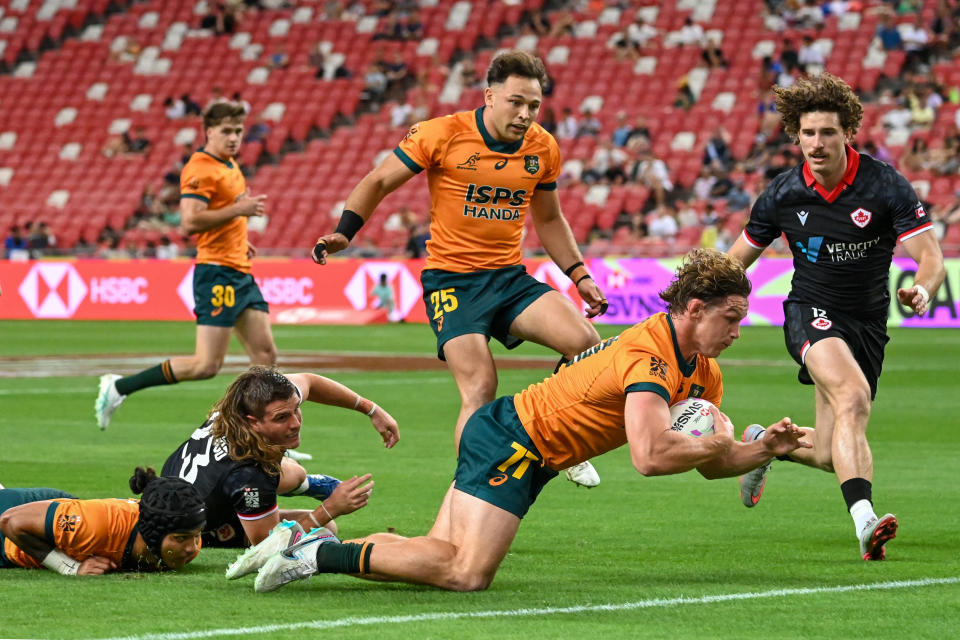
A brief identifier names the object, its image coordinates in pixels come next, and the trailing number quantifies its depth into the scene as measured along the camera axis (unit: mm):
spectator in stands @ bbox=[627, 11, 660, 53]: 38156
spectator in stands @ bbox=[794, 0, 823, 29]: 35875
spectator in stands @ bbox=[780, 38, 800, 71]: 34094
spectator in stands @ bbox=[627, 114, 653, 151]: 34156
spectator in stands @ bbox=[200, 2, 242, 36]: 45719
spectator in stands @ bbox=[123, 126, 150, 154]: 42562
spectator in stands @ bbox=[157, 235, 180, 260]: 33969
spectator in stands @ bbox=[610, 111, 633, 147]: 34812
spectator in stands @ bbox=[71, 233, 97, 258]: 35750
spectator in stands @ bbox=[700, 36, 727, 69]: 36312
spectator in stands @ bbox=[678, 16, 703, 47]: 37344
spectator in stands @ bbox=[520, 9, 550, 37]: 39906
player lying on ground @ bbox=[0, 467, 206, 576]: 6750
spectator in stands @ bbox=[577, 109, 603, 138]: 35969
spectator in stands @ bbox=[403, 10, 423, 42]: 42094
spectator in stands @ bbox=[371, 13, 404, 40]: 42500
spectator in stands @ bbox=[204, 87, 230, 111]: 39172
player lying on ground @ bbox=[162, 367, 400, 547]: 6898
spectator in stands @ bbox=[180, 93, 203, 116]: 42781
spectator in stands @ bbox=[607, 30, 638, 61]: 38125
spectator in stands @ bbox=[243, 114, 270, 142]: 40938
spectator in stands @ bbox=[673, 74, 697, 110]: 35812
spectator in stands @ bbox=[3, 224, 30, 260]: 35744
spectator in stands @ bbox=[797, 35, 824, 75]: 33625
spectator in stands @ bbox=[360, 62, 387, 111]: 41094
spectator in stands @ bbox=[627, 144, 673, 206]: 32688
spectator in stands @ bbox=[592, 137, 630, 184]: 33750
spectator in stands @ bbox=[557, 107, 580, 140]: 36150
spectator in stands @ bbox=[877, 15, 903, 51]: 33969
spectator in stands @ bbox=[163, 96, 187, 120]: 42938
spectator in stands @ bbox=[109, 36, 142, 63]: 46250
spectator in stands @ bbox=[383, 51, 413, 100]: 40969
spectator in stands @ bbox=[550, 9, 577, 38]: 39500
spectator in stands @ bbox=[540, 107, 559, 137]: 36375
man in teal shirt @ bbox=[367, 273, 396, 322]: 31781
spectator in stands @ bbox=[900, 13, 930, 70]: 33469
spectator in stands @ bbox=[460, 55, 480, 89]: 39125
